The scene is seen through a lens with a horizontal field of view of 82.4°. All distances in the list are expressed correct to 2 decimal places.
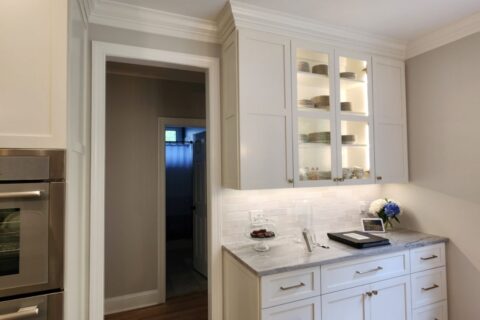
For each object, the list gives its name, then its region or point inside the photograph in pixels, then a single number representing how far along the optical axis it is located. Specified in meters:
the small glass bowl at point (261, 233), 2.02
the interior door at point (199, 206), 3.82
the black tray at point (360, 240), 2.12
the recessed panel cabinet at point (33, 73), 1.21
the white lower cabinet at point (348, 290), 1.74
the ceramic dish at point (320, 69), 2.35
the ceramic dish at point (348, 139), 2.43
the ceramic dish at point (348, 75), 2.45
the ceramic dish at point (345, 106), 2.43
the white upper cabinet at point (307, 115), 2.04
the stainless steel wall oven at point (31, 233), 1.18
